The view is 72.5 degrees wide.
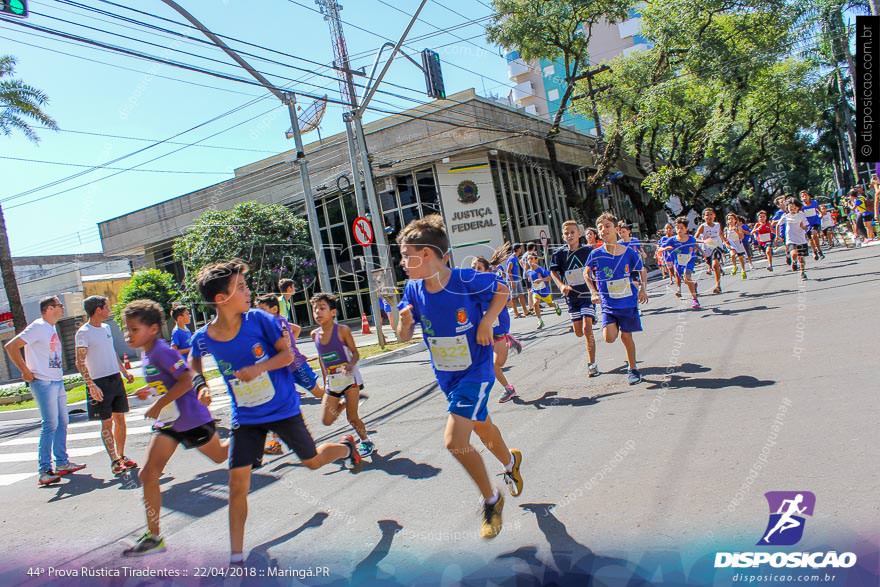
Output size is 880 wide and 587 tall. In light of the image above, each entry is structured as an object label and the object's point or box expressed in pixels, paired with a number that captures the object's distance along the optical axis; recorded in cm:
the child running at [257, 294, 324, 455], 601
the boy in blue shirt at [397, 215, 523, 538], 361
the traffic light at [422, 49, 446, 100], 1383
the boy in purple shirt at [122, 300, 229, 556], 388
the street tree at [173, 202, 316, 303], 2458
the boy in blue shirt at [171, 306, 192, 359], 749
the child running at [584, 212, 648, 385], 661
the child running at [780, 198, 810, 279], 1262
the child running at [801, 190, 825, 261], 1491
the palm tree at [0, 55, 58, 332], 1706
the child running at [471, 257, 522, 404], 670
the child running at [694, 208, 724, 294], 1344
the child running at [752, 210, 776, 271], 1616
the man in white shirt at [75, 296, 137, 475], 611
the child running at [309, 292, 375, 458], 552
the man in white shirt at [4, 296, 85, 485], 622
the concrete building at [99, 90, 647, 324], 2433
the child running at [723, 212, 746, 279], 1485
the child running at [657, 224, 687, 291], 1292
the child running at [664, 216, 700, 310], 1167
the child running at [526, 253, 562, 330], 1345
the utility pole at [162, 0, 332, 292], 1157
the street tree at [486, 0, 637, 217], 2350
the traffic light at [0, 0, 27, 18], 677
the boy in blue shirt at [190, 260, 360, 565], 356
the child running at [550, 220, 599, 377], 720
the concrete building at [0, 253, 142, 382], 3403
